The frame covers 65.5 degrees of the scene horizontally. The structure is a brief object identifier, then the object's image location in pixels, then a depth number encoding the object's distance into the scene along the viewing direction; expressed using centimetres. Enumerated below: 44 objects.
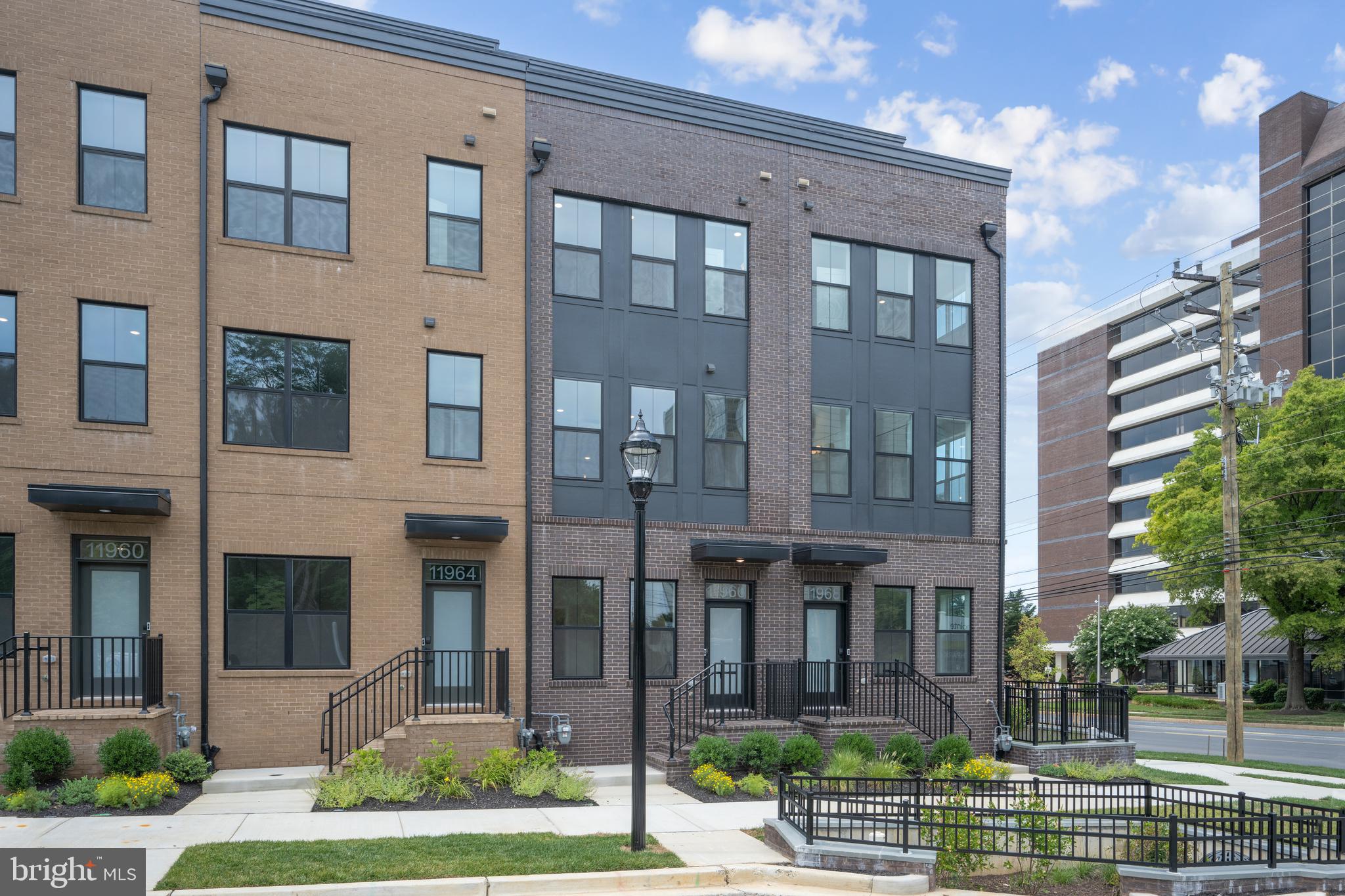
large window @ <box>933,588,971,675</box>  2025
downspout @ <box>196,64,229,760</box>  1516
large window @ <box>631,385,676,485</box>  1842
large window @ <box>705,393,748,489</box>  1894
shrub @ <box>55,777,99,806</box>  1234
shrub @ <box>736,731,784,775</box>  1590
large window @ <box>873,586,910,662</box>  1980
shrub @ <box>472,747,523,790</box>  1440
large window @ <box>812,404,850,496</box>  1975
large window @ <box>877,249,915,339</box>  2058
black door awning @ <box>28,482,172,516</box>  1412
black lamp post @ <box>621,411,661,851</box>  1105
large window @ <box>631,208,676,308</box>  1864
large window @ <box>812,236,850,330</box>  2003
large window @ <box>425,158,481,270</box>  1736
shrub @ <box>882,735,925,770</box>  1688
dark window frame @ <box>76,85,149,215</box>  1526
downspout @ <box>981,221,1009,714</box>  2031
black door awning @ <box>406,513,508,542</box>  1614
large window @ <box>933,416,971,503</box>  2077
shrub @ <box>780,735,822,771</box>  1614
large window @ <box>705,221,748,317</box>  1923
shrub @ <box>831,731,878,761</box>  1658
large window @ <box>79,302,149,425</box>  1517
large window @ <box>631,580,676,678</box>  1806
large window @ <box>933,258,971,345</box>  2105
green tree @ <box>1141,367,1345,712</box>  3981
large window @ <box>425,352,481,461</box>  1712
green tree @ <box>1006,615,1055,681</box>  6444
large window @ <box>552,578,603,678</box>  1750
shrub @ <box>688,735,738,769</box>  1572
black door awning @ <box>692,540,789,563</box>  1786
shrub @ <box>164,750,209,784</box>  1375
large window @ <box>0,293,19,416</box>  1471
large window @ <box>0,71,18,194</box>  1493
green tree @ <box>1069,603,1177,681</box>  6334
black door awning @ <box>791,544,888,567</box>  1861
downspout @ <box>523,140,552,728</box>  1703
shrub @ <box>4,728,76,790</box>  1280
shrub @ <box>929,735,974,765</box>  1712
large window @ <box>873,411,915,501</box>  2025
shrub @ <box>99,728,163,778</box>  1321
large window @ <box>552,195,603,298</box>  1808
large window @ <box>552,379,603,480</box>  1786
